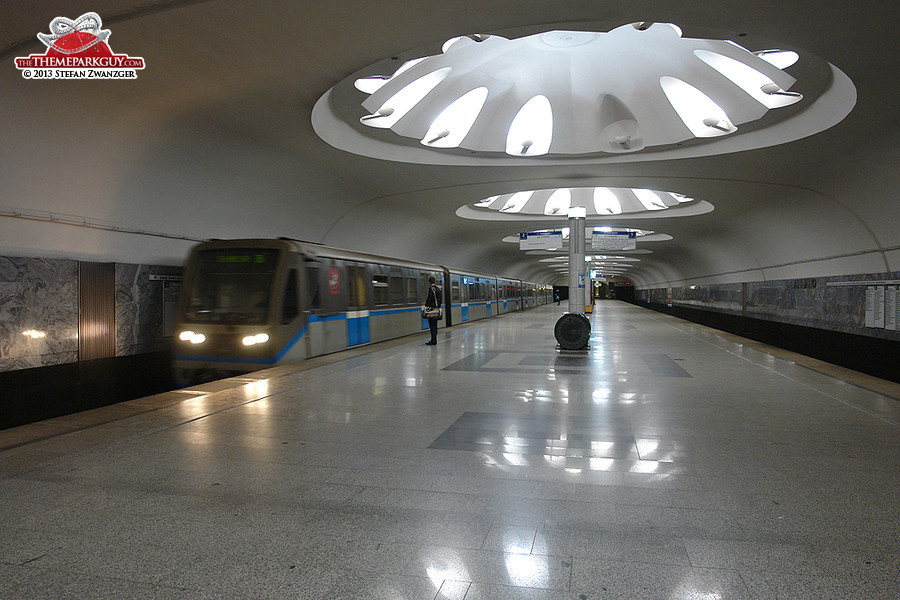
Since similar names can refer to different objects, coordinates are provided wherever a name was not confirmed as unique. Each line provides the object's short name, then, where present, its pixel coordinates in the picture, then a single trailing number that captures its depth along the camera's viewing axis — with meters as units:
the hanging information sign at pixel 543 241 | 22.11
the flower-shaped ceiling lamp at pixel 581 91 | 9.92
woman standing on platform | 14.73
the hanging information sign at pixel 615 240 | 21.72
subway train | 9.90
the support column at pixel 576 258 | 14.30
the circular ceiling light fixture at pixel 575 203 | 21.95
